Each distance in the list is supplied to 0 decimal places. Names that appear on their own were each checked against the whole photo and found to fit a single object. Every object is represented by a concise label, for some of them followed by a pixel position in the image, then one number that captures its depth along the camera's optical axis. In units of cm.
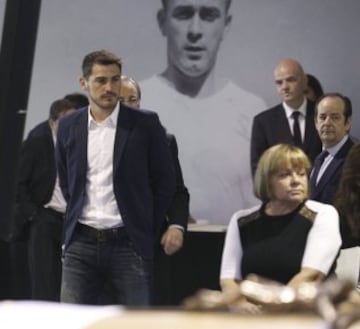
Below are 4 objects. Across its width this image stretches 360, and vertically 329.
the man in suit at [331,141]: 1040
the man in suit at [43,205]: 1254
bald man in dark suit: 1221
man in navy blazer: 915
